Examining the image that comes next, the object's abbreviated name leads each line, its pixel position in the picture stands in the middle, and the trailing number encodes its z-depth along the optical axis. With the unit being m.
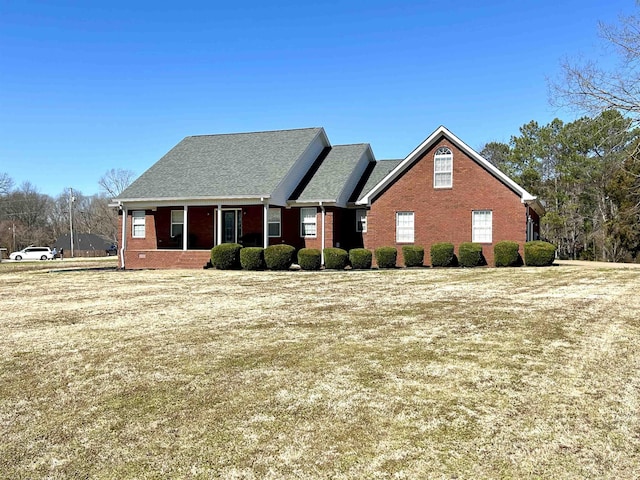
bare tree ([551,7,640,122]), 17.64
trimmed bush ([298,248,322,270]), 22.52
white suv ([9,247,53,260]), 58.69
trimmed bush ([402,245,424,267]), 23.12
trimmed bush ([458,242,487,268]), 22.44
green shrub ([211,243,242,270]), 23.55
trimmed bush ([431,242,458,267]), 22.69
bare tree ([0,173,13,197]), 83.69
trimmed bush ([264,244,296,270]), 22.44
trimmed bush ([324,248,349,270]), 22.72
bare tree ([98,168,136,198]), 79.06
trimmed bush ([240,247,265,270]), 22.84
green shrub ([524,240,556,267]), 21.84
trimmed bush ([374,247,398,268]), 23.02
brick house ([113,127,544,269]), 23.75
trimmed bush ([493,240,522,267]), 22.00
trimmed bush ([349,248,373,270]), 22.69
